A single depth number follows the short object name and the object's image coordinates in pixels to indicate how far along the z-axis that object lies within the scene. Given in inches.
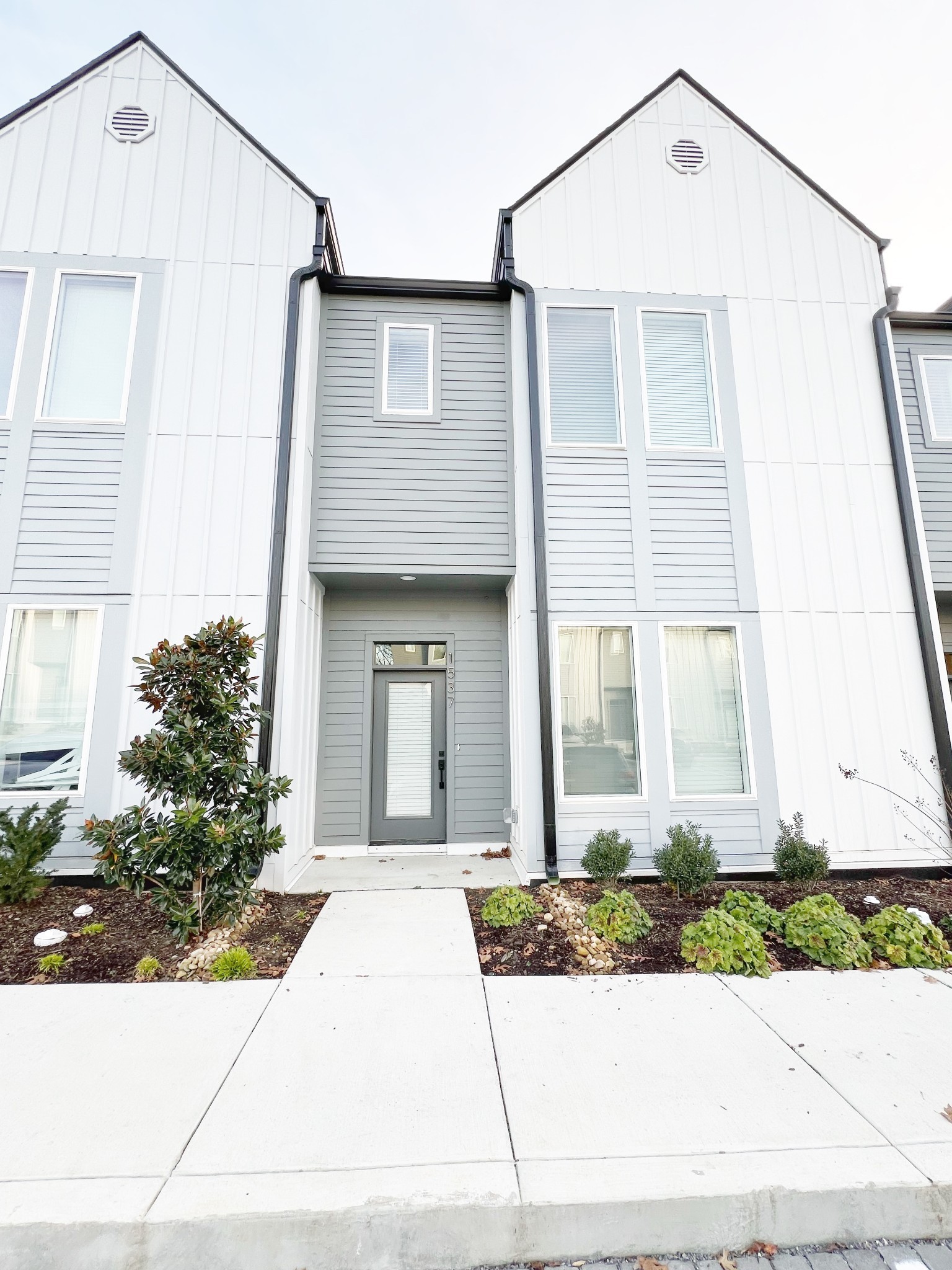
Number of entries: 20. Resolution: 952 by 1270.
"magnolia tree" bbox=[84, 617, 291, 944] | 167.3
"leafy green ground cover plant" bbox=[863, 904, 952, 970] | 156.3
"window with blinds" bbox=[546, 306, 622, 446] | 263.7
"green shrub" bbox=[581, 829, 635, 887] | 217.6
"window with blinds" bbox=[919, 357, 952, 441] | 295.9
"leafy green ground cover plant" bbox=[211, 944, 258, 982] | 148.6
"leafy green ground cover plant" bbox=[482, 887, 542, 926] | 179.5
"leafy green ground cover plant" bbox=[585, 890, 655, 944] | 167.6
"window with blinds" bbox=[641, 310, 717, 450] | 266.4
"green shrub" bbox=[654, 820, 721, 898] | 207.8
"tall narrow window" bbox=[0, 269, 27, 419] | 246.5
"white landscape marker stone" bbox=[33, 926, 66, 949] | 166.7
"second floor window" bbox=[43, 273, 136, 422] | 247.6
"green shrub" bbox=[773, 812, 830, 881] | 221.9
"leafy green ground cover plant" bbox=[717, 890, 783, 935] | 173.0
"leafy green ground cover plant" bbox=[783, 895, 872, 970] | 155.4
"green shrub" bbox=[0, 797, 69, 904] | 193.6
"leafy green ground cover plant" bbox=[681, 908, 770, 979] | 151.1
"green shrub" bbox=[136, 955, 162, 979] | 149.9
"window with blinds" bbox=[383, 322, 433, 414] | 272.4
